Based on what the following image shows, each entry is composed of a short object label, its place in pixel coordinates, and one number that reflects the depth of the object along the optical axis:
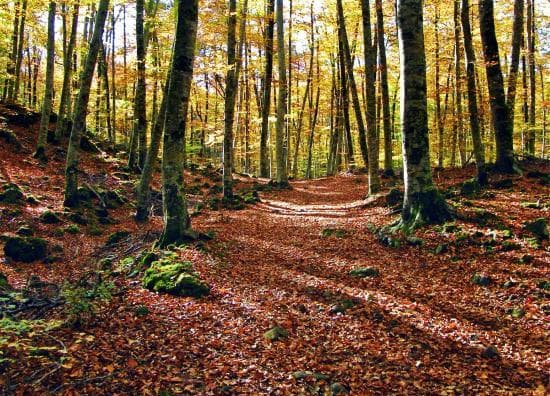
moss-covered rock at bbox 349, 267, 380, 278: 6.89
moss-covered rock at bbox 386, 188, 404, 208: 11.47
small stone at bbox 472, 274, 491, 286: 6.05
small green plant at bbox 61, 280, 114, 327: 4.87
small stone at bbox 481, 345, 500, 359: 4.30
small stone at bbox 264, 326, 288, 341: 4.95
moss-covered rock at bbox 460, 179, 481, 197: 10.67
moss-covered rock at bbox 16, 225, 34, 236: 9.43
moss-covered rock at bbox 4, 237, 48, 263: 8.30
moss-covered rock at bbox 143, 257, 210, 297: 6.29
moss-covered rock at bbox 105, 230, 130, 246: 9.64
